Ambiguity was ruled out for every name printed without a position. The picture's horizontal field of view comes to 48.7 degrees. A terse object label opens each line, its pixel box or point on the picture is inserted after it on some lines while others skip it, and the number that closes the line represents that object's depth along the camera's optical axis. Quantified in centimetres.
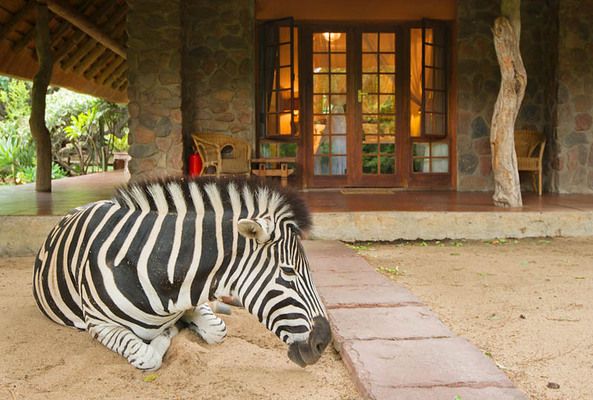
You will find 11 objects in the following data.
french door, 855
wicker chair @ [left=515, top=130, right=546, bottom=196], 824
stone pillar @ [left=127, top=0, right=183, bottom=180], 743
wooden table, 791
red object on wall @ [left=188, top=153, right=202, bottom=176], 810
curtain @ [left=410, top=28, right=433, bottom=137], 850
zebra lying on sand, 226
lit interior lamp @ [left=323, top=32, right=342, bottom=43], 855
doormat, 821
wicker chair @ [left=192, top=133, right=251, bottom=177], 773
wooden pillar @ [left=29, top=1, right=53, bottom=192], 849
